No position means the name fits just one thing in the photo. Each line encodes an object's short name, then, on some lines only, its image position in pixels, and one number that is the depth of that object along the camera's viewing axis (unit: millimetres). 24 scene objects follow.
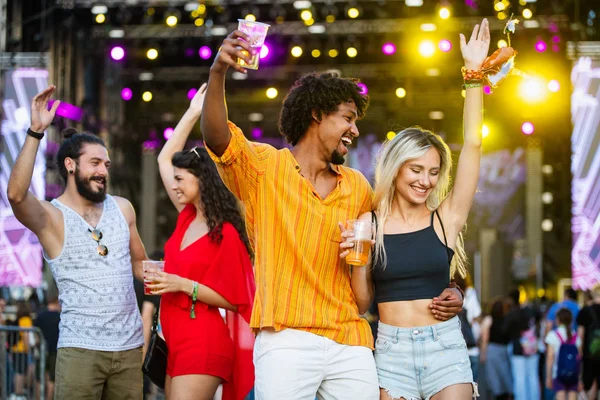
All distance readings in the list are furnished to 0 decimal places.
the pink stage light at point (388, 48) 13648
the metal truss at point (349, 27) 13289
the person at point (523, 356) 10516
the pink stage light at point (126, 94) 15117
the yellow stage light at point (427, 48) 13312
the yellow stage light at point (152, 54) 13891
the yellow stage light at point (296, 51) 13555
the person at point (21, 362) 7773
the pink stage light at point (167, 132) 15856
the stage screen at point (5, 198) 13906
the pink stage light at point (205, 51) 14219
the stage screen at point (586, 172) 14516
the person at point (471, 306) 6760
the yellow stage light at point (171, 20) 13172
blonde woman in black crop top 3457
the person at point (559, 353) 9633
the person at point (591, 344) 9422
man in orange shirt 3279
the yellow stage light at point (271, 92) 14637
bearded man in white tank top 4148
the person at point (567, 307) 10674
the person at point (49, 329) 8758
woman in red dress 4133
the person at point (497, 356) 10117
